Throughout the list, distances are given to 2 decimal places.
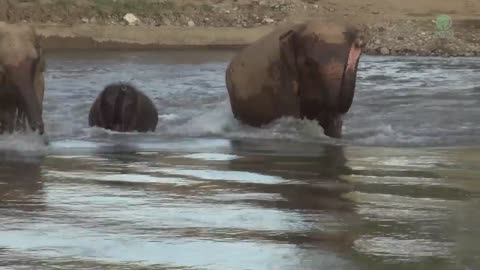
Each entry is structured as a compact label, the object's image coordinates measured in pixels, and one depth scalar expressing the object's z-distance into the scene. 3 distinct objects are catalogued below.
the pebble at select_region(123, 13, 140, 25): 33.25
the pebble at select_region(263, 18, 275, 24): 34.43
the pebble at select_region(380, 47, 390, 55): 30.06
